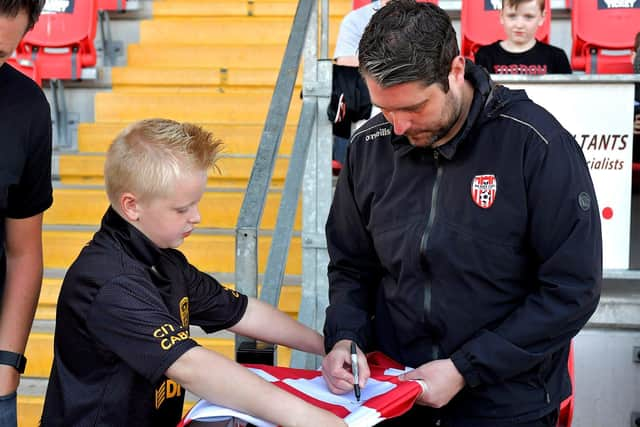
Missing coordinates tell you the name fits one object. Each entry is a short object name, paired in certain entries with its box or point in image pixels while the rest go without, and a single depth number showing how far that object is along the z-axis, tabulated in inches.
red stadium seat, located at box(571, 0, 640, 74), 241.3
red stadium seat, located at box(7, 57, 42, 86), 232.7
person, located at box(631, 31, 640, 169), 161.0
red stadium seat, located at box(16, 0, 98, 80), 238.7
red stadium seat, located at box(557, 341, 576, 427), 80.3
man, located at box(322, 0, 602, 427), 71.9
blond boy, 70.6
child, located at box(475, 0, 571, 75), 196.9
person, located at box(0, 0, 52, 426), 78.4
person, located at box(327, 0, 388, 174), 132.1
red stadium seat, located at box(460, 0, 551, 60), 242.4
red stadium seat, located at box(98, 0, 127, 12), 256.2
